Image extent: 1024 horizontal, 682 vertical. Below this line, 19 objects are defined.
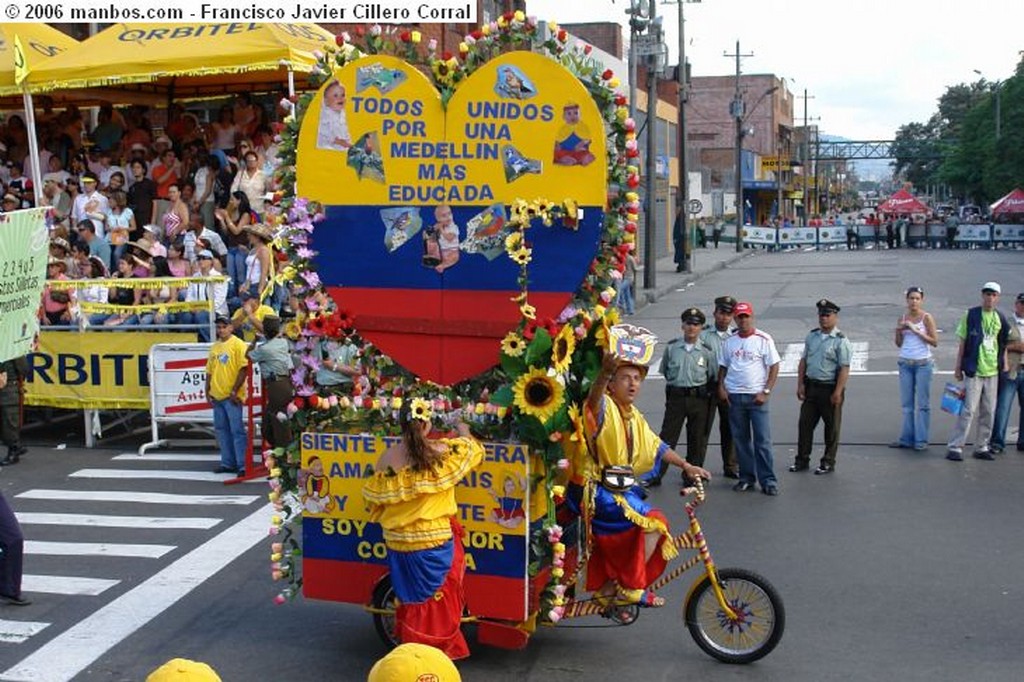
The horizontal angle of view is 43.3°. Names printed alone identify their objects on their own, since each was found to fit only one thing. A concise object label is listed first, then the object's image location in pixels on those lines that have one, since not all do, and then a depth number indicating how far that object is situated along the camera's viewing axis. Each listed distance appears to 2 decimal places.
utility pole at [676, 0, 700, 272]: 45.94
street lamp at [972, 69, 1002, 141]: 69.79
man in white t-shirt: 12.22
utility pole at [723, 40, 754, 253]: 63.19
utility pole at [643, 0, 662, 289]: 36.50
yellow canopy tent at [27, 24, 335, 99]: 16.09
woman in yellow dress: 6.79
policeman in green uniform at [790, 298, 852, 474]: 12.84
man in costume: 7.18
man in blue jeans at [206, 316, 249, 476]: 13.45
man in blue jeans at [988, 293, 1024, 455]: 13.69
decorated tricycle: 6.93
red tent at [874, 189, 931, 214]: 67.62
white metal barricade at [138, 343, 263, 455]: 14.64
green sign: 8.12
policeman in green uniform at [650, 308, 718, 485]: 12.44
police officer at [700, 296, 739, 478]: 12.66
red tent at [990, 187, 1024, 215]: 62.81
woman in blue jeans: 13.84
